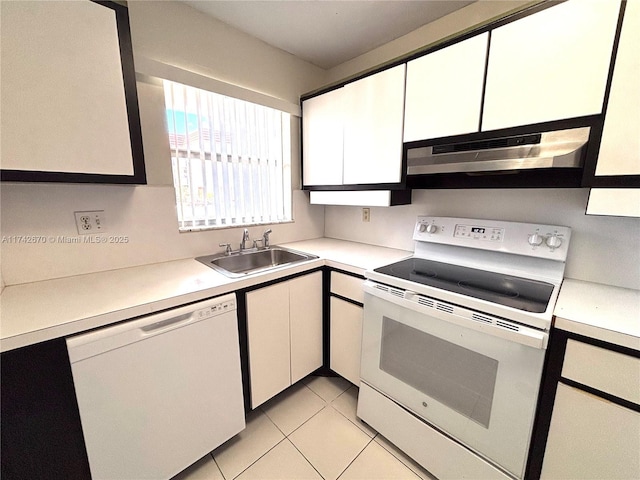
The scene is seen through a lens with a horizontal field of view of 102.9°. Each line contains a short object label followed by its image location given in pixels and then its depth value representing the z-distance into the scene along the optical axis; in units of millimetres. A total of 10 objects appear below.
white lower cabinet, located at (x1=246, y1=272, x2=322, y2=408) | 1433
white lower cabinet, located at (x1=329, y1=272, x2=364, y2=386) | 1591
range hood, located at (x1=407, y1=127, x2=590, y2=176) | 1026
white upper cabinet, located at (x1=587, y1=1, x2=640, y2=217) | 874
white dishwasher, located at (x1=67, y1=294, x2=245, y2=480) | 942
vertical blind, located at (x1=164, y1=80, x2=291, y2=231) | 1609
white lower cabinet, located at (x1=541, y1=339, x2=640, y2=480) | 819
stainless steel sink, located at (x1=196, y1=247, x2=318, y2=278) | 1746
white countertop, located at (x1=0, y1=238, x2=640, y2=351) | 848
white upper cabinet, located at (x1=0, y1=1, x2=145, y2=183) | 931
